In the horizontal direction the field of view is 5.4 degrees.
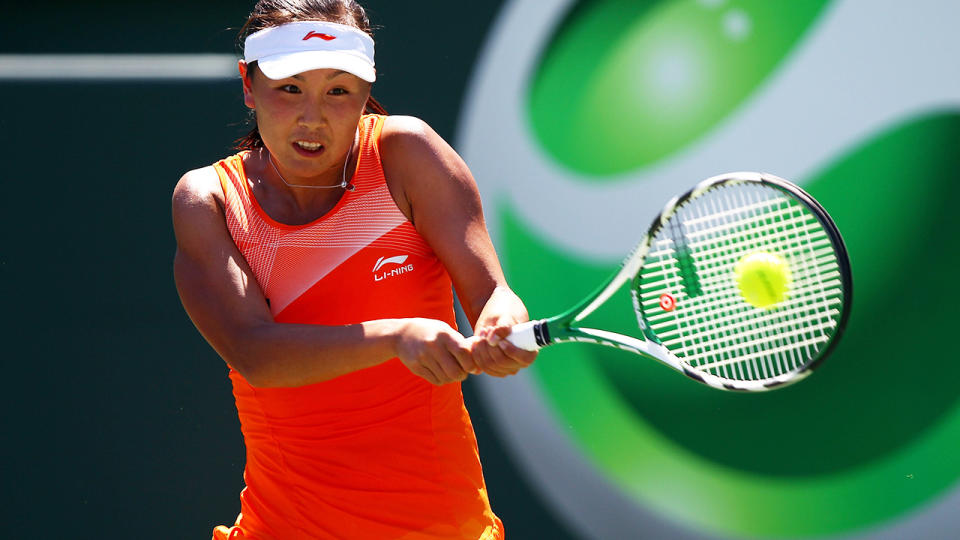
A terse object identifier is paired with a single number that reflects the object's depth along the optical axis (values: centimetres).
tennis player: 1276
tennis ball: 1275
